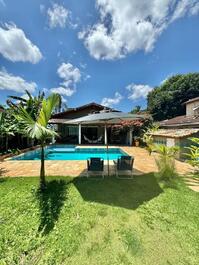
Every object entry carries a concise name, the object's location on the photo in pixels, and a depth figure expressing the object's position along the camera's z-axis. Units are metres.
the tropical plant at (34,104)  5.27
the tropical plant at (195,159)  5.85
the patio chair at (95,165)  6.29
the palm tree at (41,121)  4.29
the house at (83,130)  19.64
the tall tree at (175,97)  33.15
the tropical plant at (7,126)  7.74
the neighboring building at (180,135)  9.89
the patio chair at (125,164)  6.38
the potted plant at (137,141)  16.70
